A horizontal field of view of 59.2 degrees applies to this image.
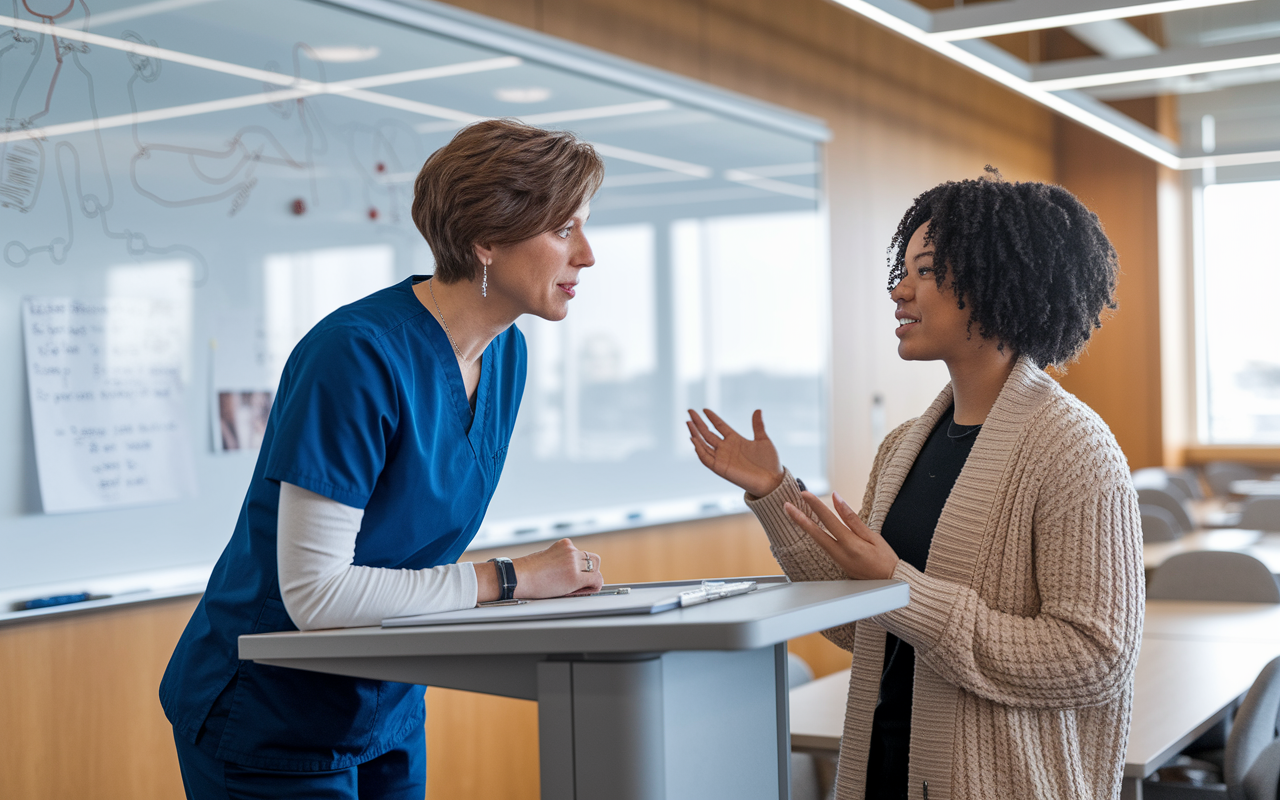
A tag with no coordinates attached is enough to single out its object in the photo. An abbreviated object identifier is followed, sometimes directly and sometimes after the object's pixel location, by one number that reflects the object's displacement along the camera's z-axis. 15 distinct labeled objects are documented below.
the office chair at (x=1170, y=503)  5.55
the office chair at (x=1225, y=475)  7.82
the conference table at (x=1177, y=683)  2.25
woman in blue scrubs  1.21
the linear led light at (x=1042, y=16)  3.75
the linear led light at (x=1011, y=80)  3.63
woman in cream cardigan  1.40
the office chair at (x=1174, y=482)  6.77
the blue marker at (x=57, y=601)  2.28
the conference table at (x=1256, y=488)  6.62
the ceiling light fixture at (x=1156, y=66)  4.60
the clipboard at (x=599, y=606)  1.01
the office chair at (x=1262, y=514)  5.59
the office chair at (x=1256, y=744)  2.36
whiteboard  2.36
